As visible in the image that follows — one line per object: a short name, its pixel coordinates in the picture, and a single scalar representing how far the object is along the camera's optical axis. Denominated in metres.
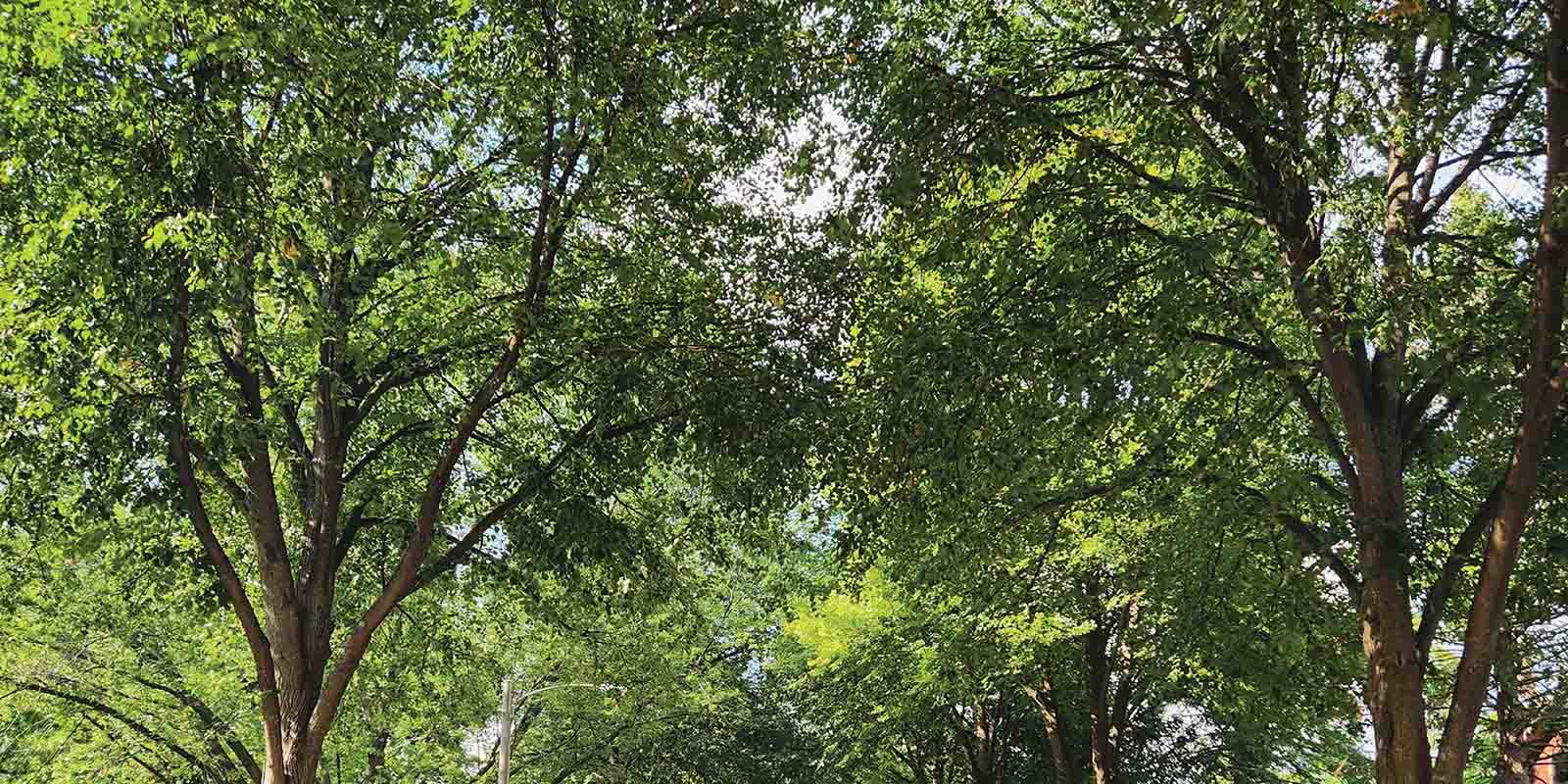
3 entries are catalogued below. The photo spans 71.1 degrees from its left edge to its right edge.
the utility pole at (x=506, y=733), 18.31
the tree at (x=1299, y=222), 6.09
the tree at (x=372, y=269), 6.80
